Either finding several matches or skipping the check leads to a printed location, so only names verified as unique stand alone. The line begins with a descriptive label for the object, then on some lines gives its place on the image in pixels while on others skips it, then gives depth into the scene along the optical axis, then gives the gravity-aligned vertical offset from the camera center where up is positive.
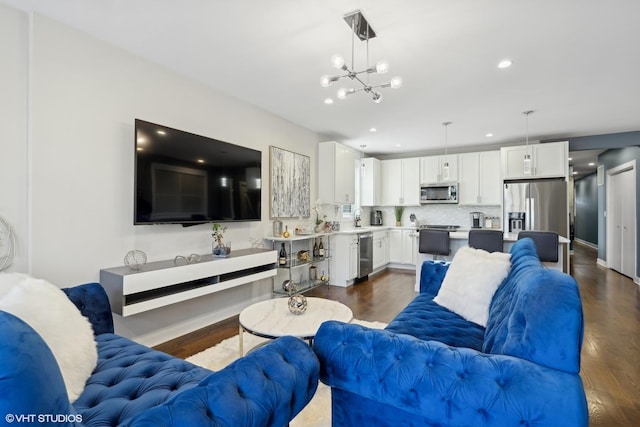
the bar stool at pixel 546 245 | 3.68 -0.32
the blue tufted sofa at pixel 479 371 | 0.97 -0.53
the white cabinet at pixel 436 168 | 6.30 +1.02
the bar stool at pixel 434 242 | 4.28 -0.35
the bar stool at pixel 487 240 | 3.90 -0.28
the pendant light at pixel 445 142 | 4.90 +1.46
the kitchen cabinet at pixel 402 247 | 6.49 -0.62
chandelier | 2.18 +1.41
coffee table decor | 2.38 -0.67
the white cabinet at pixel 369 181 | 6.71 +0.80
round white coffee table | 2.05 -0.74
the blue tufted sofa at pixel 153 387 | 0.66 -0.52
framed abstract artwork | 4.34 +0.49
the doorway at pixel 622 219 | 5.57 -0.02
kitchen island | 4.06 -0.42
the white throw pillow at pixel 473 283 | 2.07 -0.46
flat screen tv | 2.70 +0.39
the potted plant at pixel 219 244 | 3.29 -0.29
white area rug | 1.84 -1.18
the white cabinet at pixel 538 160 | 5.30 +1.01
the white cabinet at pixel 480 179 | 5.96 +0.75
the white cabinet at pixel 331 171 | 5.27 +0.78
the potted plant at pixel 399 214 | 7.15 +0.08
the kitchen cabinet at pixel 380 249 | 6.14 -0.64
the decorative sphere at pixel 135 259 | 2.70 -0.37
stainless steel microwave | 6.27 +0.51
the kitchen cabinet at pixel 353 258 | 5.20 -0.69
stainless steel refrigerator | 5.21 +0.21
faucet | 6.70 -0.02
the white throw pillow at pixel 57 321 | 1.33 -0.48
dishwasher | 5.44 -0.66
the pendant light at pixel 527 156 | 4.33 +1.07
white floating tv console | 2.39 -0.55
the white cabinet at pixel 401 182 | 6.71 +0.78
